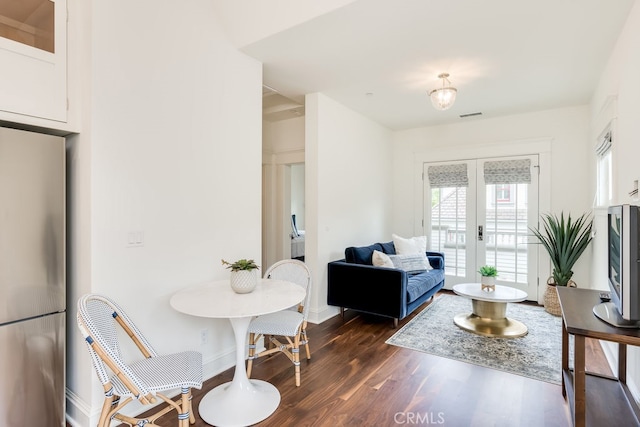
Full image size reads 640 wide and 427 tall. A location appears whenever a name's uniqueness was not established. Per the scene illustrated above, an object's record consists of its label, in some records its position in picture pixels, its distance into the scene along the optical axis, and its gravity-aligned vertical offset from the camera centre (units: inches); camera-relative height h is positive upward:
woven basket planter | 162.4 -44.8
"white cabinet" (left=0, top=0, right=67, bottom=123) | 69.2 +34.1
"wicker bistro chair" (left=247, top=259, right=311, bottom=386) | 97.1 -34.1
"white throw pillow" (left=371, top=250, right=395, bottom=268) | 156.9 -23.5
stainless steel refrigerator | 68.4 -14.6
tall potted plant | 161.5 -19.3
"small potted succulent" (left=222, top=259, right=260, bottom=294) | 88.4 -17.8
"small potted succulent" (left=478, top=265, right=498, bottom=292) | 145.6 -30.3
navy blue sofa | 140.9 -34.6
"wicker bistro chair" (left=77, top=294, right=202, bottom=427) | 60.5 -34.1
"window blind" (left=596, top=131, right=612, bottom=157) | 121.7 +26.2
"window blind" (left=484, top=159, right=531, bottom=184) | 189.3 +23.3
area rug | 110.2 -51.9
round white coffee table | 138.0 -46.8
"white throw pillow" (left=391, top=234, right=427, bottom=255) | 186.5 -19.7
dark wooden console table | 62.5 -38.4
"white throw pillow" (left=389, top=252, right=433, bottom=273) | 171.8 -27.2
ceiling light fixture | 129.8 +45.5
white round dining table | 77.8 -30.3
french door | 189.9 -3.6
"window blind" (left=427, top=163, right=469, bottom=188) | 207.5 +23.1
